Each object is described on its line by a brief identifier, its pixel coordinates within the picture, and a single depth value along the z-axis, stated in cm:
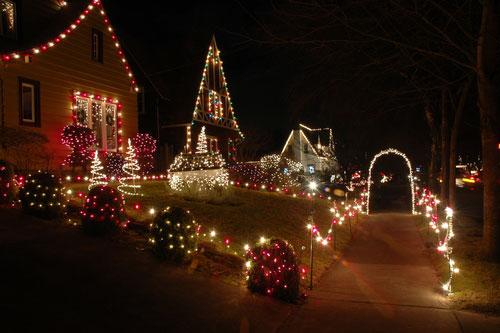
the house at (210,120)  2600
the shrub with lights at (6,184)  964
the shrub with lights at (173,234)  803
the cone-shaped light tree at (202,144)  1880
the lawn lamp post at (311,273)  848
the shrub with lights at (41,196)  917
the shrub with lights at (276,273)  740
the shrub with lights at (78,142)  1529
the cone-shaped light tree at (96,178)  1341
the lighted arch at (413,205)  2291
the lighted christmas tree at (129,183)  1415
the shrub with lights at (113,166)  1661
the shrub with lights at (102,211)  866
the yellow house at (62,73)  1430
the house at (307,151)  5353
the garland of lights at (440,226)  858
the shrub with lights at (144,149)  1905
